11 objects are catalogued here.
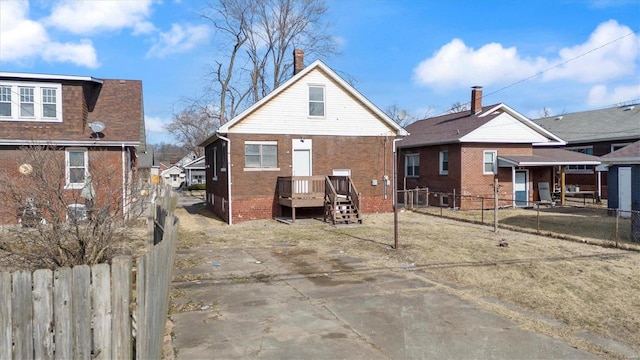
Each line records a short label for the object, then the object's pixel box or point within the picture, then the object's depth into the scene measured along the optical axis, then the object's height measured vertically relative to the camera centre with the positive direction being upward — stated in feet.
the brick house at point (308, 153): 64.69 +3.82
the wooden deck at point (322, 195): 61.98 -2.10
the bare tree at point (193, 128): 184.55 +24.12
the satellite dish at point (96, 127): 57.47 +6.67
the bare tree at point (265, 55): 141.28 +37.74
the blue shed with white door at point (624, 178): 52.70 -0.10
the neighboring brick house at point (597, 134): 95.96 +9.21
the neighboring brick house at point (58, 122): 57.62 +7.60
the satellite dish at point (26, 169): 26.68 +0.75
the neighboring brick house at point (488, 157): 82.43 +3.75
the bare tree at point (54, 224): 22.45 -2.12
